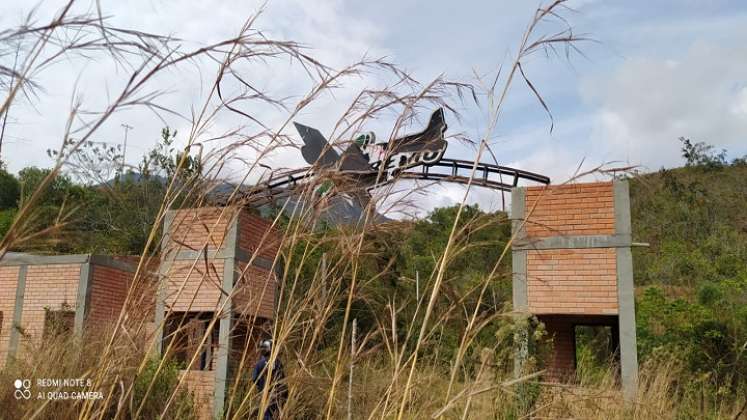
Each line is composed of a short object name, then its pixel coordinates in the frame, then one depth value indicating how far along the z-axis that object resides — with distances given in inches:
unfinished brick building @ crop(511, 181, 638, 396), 303.4
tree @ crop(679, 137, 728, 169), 1501.0
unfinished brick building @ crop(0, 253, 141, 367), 485.7
